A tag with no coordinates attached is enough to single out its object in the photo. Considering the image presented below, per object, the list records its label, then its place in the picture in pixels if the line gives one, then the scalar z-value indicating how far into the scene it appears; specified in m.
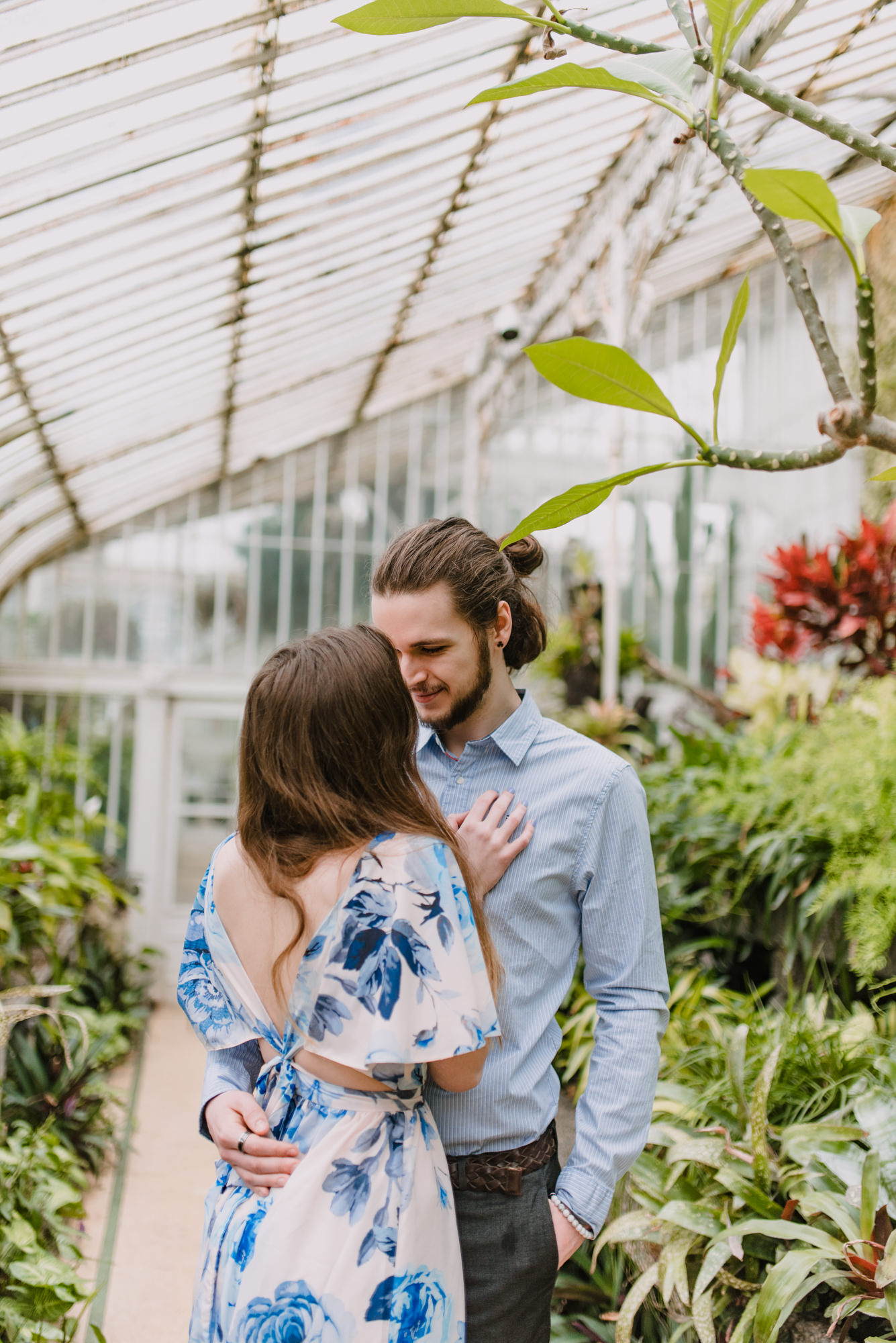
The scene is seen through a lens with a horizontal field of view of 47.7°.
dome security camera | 5.23
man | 1.26
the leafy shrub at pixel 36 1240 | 2.17
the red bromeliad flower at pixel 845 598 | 4.24
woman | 1.04
